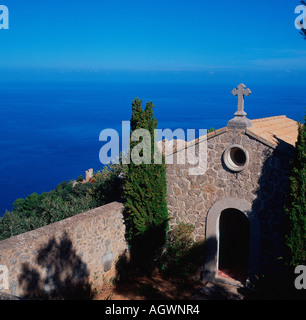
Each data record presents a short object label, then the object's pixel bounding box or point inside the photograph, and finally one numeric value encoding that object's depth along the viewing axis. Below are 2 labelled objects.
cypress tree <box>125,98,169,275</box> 10.88
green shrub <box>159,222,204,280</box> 11.30
